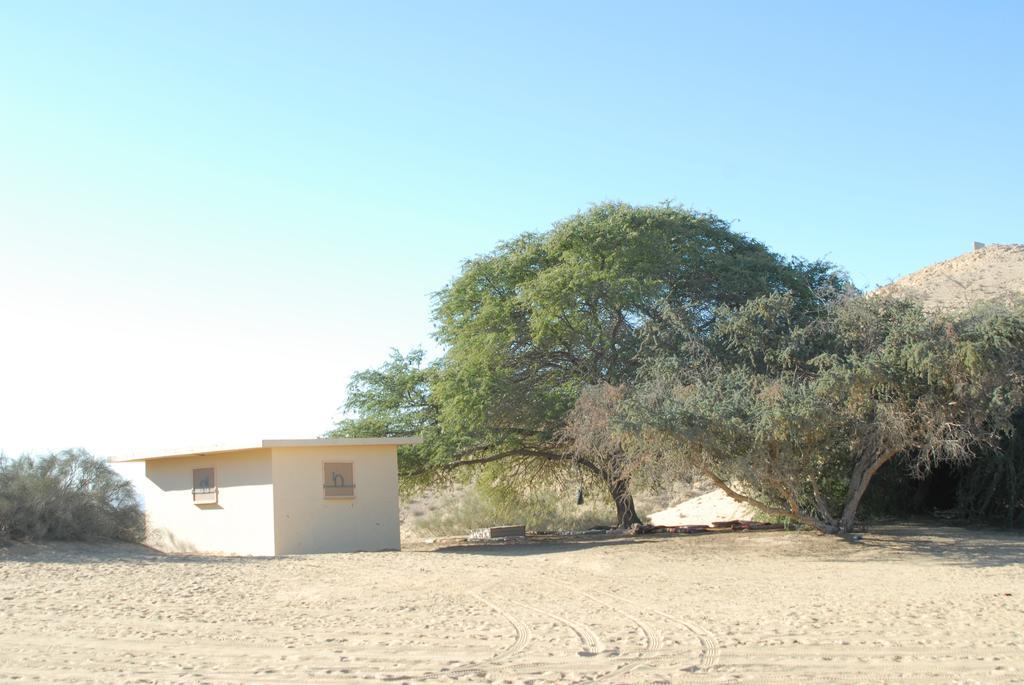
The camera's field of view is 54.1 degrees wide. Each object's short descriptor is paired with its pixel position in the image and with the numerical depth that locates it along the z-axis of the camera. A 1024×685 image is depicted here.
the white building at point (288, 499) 22.22
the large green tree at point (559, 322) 23.28
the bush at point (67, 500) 20.61
